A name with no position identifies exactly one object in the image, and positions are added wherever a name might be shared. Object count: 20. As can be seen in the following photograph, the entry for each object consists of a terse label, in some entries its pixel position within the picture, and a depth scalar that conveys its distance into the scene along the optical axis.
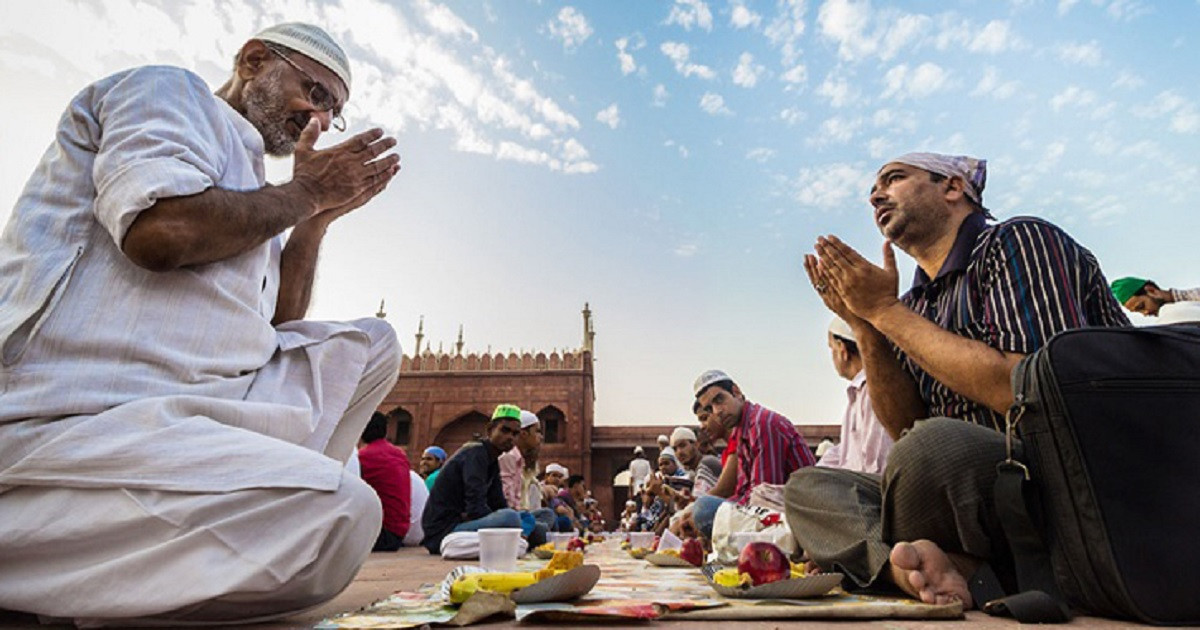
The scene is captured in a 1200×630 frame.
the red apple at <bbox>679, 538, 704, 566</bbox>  2.65
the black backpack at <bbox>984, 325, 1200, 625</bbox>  1.07
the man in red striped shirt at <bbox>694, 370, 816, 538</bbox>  3.36
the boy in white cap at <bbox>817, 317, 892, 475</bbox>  2.61
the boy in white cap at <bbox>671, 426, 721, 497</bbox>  7.29
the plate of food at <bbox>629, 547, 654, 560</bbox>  3.48
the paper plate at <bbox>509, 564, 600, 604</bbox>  1.27
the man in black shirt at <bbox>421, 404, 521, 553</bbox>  4.18
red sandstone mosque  19.11
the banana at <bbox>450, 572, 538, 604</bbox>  1.34
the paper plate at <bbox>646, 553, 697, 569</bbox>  2.68
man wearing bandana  1.33
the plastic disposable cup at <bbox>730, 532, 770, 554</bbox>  2.20
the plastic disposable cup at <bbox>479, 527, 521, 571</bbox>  1.86
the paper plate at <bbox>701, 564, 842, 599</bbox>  1.38
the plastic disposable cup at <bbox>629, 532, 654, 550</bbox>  3.69
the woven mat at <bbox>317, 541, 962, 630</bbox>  1.12
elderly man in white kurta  0.94
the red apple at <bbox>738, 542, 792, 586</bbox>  1.50
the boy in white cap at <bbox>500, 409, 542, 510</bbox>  5.79
